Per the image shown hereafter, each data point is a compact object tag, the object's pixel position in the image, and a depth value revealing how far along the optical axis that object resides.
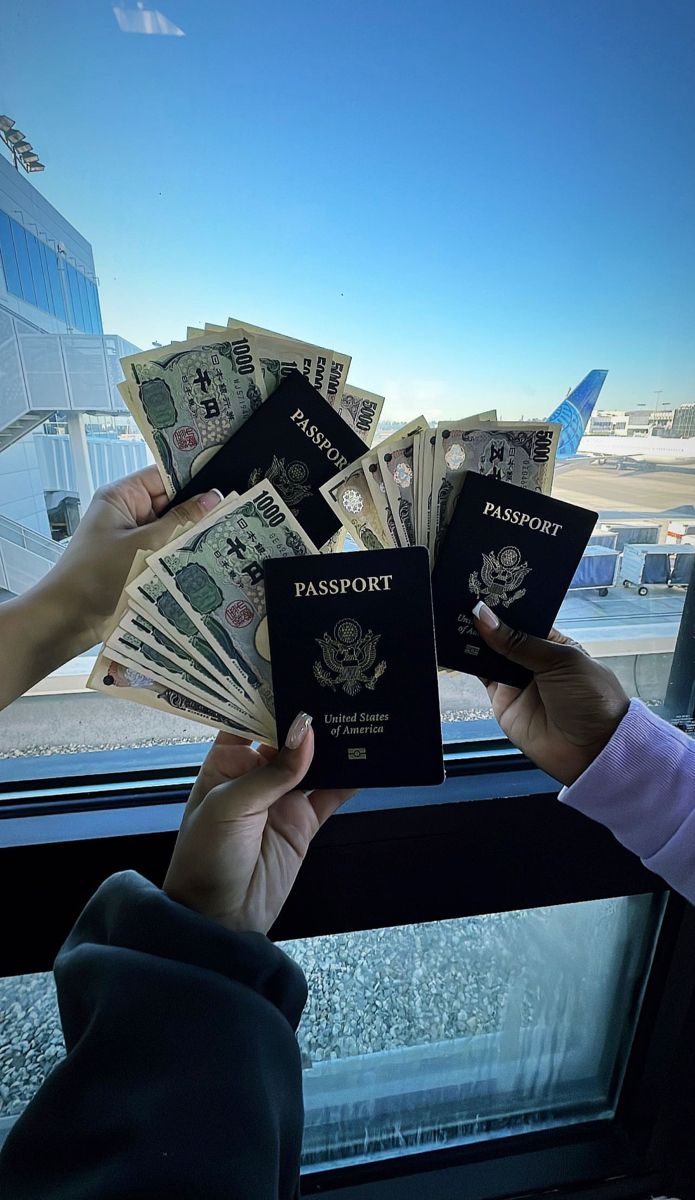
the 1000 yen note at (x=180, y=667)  0.34
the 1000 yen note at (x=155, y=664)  0.33
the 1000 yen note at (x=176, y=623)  0.33
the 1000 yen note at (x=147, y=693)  0.34
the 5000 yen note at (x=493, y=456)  0.35
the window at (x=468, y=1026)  0.49
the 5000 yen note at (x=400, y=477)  0.34
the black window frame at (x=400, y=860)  0.37
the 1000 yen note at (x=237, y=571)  0.33
